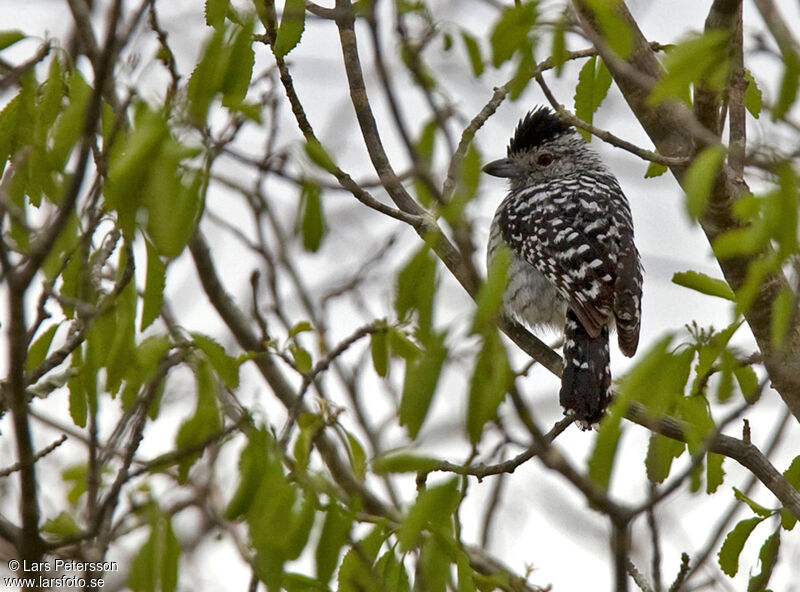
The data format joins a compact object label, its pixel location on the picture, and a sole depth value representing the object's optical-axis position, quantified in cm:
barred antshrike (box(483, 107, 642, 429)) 1032
